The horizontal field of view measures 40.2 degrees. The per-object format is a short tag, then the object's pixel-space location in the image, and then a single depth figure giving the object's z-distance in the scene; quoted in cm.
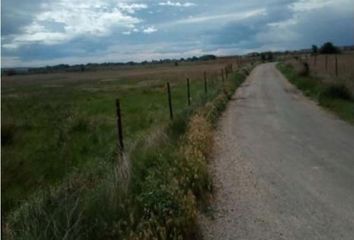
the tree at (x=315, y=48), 12381
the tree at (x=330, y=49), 11554
